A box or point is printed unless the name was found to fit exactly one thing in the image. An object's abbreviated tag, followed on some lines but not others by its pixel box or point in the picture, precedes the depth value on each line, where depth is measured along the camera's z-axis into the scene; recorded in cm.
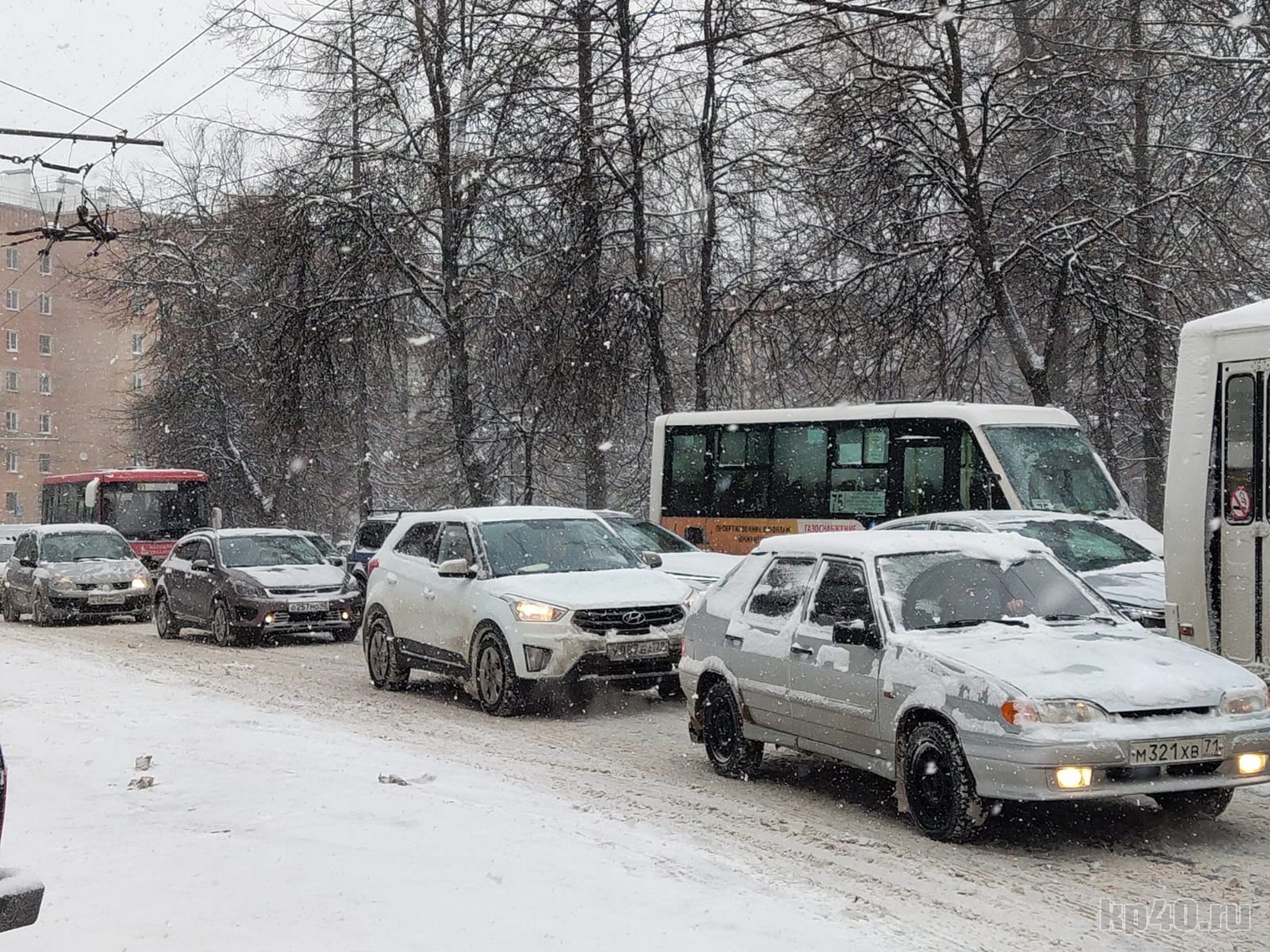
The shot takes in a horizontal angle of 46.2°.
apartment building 9638
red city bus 3569
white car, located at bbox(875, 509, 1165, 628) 1326
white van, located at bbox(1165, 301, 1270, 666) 1052
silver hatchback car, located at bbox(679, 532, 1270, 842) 718
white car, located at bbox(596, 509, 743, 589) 1664
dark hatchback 1997
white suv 1216
